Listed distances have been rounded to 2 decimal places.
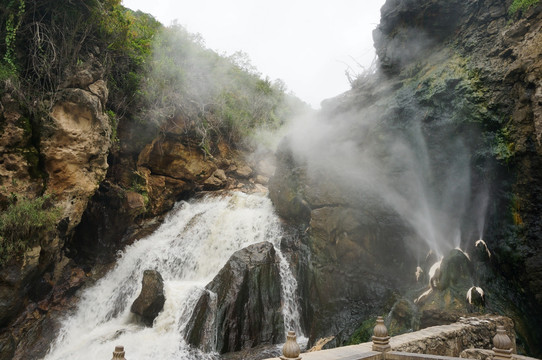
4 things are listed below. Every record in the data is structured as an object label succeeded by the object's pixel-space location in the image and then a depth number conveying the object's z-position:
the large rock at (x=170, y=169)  14.89
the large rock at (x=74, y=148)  9.47
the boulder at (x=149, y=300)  8.96
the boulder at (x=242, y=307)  8.55
